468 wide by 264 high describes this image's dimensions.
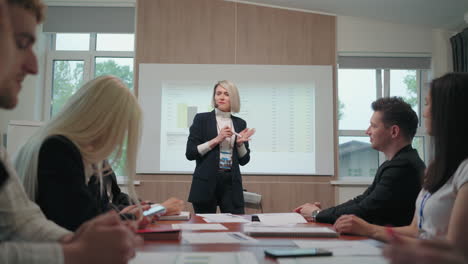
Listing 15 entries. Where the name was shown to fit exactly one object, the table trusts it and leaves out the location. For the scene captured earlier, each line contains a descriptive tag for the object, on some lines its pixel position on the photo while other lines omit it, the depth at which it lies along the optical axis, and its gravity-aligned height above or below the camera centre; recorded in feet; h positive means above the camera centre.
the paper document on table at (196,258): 3.32 -0.91
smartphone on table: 3.55 -0.89
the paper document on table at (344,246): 3.79 -0.96
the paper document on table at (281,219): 6.27 -1.09
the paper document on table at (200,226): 5.57 -1.06
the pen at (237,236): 4.65 -0.99
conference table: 3.81 -0.96
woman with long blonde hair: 3.99 +0.03
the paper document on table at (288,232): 4.88 -0.97
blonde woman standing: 10.15 -0.21
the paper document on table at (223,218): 6.51 -1.13
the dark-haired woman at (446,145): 4.17 +0.11
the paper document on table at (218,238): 4.40 -0.98
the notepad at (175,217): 6.74 -1.12
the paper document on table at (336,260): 3.36 -0.91
